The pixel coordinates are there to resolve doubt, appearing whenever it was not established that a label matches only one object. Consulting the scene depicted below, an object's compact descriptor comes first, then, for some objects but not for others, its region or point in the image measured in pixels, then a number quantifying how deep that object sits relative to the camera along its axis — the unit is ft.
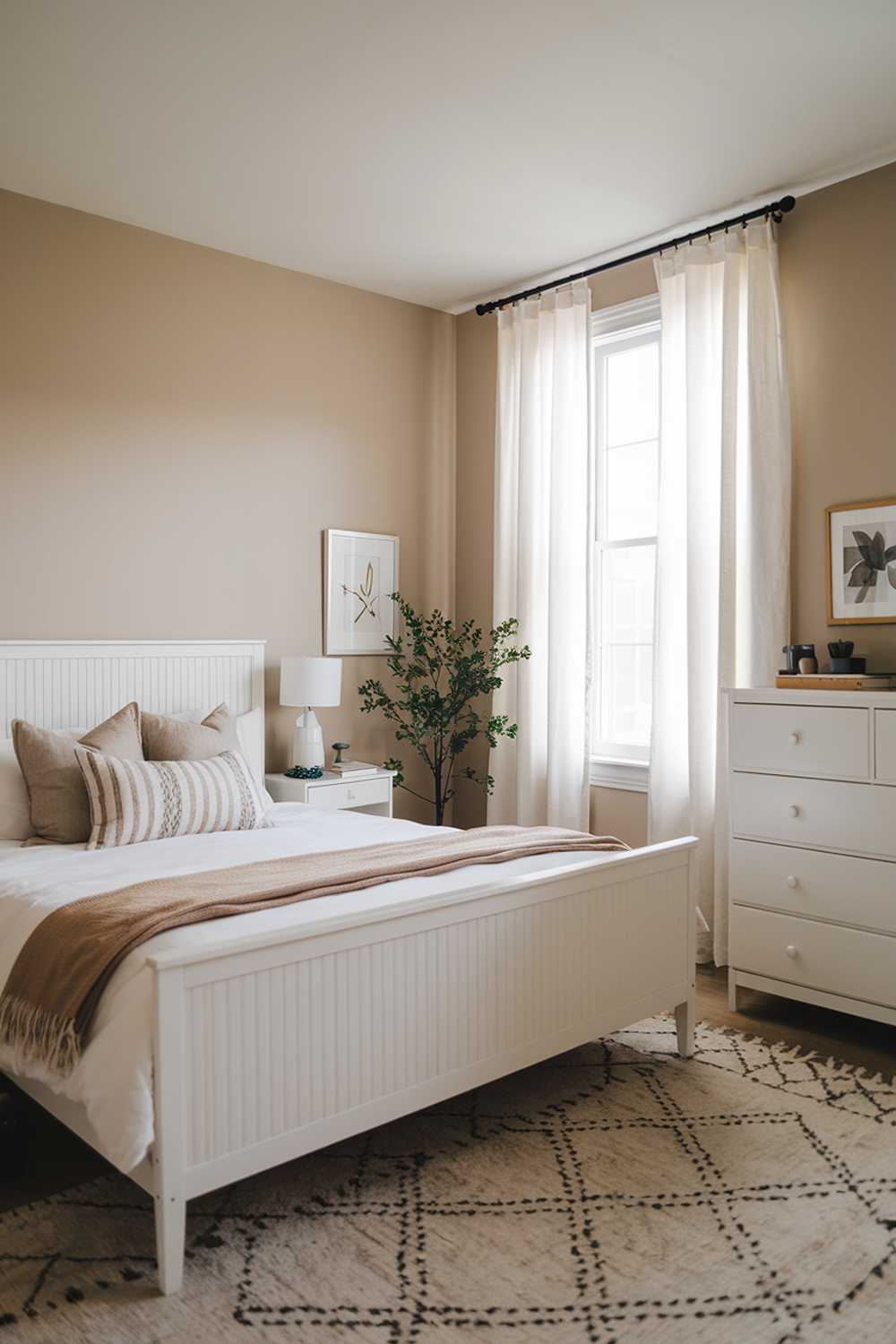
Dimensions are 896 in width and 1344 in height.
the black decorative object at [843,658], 11.34
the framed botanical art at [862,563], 11.75
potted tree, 15.85
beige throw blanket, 7.12
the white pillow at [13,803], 10.81
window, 14.85
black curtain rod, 12.54
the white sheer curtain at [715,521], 12.64
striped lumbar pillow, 10.53
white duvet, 6.50
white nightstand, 14.16
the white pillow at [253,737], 14.21
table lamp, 14.21
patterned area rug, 6.30
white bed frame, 6.63
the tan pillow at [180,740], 11.86
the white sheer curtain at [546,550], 15.11
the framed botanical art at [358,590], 15.83
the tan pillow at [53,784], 10.63
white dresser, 10.34
